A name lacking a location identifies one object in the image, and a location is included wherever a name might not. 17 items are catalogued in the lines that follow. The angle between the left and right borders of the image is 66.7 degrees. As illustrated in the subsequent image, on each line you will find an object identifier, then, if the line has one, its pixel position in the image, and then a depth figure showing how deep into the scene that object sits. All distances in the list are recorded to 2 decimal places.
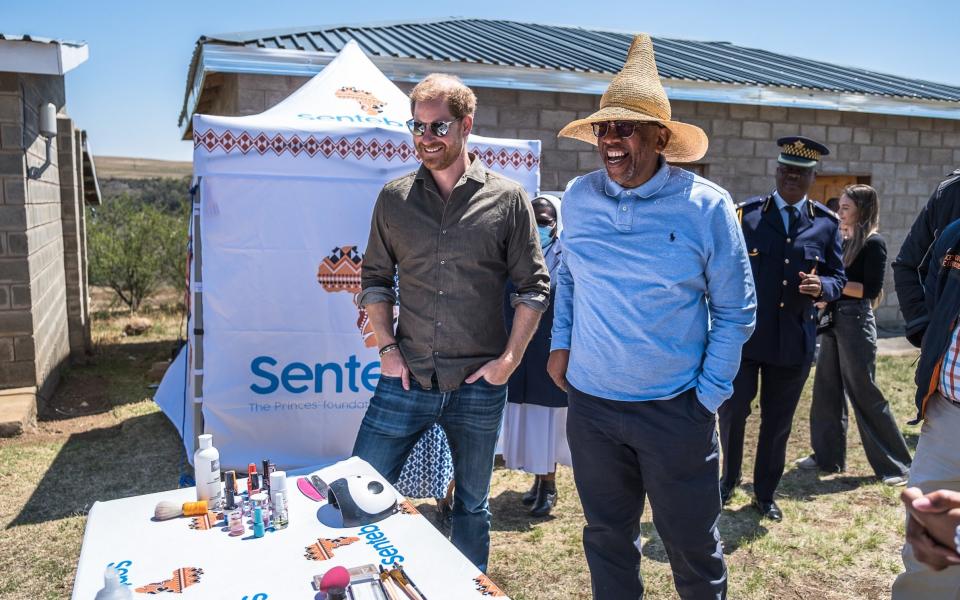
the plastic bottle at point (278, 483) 2.21
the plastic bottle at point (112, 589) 1.59
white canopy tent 4.55
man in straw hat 2.34
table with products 1.75
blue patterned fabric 3.71
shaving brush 2.14
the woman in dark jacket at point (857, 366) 4.72
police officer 3.99
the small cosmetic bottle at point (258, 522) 2.06
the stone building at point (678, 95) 7.85
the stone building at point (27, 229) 6.11
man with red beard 2.77
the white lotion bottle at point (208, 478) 2.27
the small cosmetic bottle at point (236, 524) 2.07
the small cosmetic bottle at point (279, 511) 2.12
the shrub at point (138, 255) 12.52
